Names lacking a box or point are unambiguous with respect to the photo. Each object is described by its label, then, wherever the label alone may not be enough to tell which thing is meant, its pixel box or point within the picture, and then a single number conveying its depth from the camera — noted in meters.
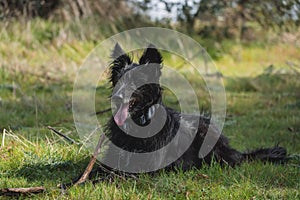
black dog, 4.36
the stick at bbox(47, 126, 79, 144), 4.95
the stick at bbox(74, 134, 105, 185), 4.20
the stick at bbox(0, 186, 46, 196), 3.91
